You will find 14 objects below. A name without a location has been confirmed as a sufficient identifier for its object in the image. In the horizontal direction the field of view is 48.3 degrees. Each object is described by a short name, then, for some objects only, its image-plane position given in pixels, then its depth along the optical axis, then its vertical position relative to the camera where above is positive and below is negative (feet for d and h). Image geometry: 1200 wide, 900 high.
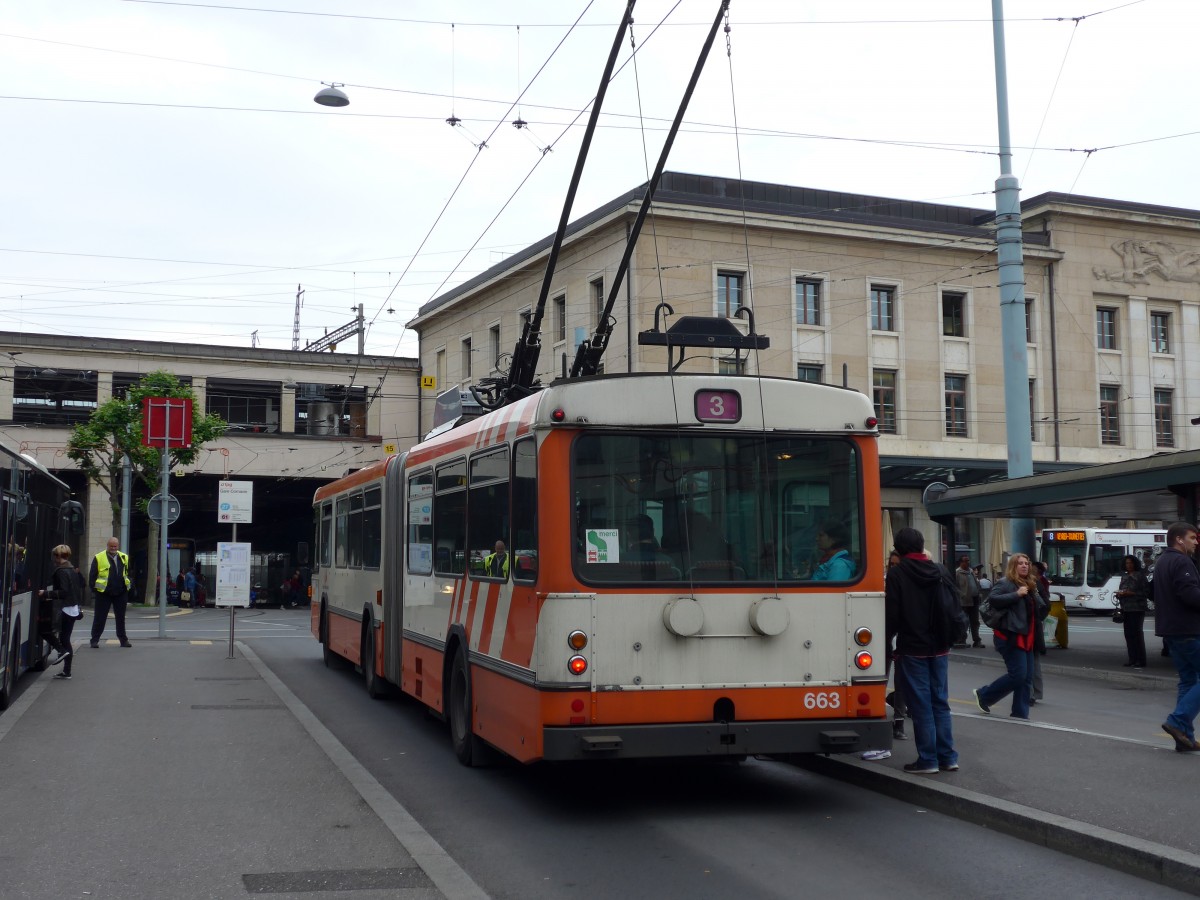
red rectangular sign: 78.95 +7.97
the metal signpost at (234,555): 68.64 +0.06
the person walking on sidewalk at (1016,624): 38.55 -2.11
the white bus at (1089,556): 138.62 -0.63
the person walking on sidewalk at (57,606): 53.21 -1.91
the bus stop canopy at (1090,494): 58.39 +2.75
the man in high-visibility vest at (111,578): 67.87 -1.04
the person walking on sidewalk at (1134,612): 65.92 -3.08
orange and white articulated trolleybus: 26.58 -0.39
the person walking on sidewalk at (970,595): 82.02 -2.73
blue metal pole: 70.79 +13.27
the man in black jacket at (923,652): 29.99 -2.27
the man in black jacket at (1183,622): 32.89 -1.78
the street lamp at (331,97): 60.95 +20.87
